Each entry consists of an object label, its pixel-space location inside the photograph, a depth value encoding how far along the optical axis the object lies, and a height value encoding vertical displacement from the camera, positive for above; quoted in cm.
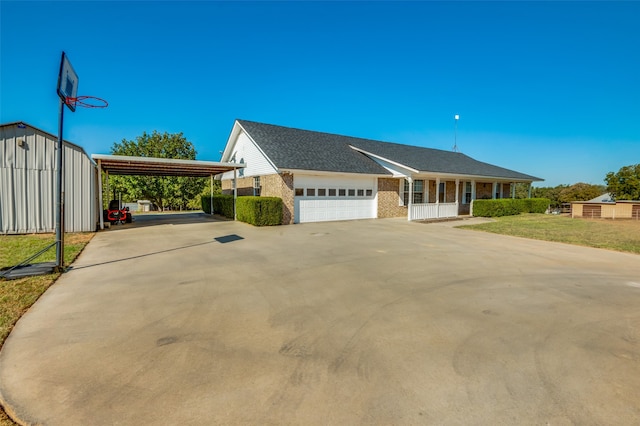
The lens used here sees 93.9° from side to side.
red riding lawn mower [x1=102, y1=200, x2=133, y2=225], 1474 -79
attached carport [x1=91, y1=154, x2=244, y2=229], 1333 +176
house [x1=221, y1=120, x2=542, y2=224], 1594 +164
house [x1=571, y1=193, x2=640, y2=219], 1850 -19
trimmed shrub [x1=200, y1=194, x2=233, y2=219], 1806 -28
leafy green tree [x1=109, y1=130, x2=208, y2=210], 2883 +185
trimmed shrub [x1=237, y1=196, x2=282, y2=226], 1407 -45
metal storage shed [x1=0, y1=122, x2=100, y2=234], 1081 +63
